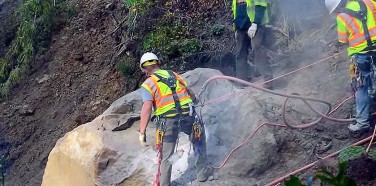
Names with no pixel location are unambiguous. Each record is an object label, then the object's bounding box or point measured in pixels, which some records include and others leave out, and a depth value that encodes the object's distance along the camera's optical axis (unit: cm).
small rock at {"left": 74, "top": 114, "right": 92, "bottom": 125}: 1194
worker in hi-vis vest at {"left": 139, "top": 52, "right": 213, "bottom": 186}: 699
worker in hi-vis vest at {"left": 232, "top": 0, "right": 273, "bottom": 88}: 891
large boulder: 779
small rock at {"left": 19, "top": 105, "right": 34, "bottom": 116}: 1302
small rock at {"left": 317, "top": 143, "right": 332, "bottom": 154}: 749
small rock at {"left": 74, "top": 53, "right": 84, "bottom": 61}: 1328
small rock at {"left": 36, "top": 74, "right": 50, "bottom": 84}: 1350
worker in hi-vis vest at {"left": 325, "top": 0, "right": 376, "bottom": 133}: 678
